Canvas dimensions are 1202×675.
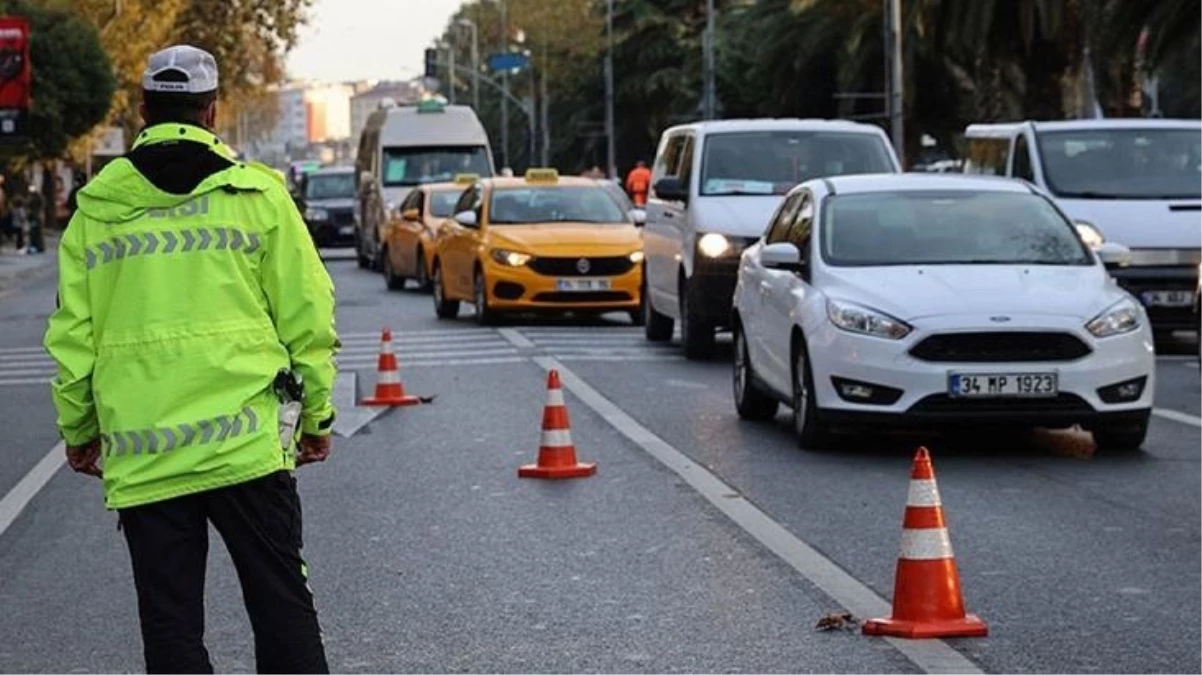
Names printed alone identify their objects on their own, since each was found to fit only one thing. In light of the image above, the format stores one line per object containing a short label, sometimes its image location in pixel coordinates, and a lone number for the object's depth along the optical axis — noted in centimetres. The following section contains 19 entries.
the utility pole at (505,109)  12424
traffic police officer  555
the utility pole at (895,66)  4550
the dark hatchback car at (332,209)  5706
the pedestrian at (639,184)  4981
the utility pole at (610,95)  8976
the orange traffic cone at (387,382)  1834
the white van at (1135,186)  2205
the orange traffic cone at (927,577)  851
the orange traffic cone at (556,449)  1362
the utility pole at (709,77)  7069
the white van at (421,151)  4562
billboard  4709
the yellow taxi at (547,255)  2709
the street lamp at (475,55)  14134
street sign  8744
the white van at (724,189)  2144
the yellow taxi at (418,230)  3506
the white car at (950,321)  1386
